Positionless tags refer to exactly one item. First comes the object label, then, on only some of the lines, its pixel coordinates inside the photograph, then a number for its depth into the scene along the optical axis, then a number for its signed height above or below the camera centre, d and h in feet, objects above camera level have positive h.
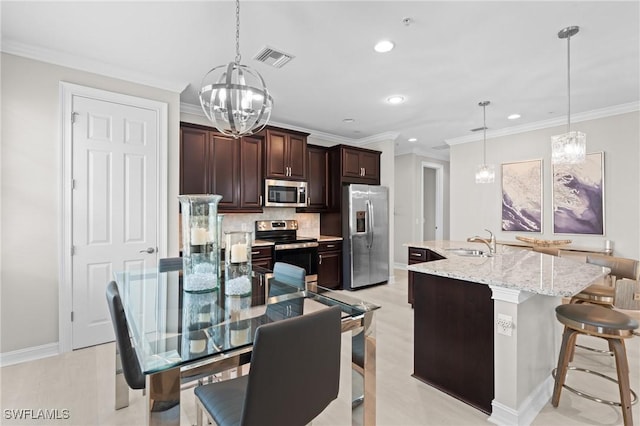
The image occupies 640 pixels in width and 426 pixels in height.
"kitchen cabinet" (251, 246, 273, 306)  13.30 -1.82
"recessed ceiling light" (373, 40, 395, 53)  8.29 +4.62
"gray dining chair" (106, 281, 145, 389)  4.54 -1.95
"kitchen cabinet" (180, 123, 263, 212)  12.35 +2.04
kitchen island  6.05 -2.52
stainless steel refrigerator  16.53 -1.17
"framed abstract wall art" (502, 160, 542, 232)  15.52 +0.94
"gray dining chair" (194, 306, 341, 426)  3.07 -1.74
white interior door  9.28 +0.42
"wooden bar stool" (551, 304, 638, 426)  5.79 -2.26
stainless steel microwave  14.52 +1.05
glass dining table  3.15 -1.47
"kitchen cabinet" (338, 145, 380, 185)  17.07 +2.83
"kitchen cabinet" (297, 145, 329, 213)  16.93 +1.95
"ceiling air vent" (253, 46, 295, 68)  8.66 +4.59
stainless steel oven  14.32 -1.39
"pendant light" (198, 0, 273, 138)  5.40 +2.00
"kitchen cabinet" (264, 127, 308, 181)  14.49 +2.94
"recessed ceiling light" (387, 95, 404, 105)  12.35 +4.69
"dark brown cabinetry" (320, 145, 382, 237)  16.99 +2.29
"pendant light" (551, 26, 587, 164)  8.59 +1.89
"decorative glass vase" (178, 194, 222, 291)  5.68 -0.49
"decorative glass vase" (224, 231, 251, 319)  5.46 -0.94
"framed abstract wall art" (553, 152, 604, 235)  13.57 +0.79
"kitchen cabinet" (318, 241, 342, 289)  16.02 -2.62
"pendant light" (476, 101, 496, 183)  13.38 +1.81
